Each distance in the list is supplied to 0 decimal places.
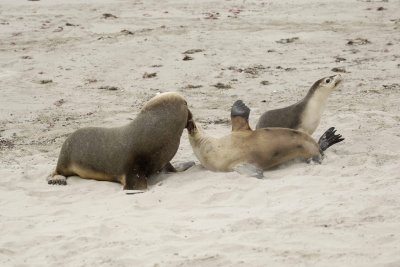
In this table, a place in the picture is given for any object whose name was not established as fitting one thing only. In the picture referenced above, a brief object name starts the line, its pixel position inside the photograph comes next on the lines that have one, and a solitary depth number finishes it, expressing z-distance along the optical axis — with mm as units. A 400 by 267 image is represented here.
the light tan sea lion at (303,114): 12328
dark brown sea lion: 10867
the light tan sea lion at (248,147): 10844
